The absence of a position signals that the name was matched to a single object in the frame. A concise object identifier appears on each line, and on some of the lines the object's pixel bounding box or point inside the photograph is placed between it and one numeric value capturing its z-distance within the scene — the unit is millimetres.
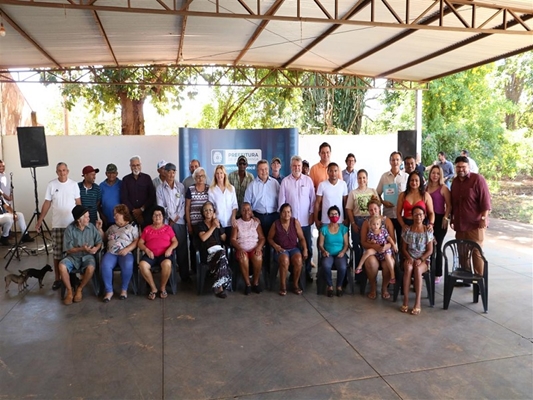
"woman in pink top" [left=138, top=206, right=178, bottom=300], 4347
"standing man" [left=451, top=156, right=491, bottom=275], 4289
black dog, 4642
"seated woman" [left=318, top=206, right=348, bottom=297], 4402
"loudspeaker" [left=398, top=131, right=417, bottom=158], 8750
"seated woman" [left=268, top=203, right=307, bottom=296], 4430
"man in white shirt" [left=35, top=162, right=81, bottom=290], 4625
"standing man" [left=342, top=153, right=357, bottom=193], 5375
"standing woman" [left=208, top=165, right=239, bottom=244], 4679
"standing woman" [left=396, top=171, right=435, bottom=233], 4301
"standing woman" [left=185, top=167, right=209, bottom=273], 4672
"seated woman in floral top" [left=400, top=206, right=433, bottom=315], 4027
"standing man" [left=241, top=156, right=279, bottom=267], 4773
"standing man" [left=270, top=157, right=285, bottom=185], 5316
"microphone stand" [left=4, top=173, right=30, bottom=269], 5939
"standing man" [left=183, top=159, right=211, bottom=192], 5320
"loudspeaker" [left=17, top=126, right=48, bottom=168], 6298
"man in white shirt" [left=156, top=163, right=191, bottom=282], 4789
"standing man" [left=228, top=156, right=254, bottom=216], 5176
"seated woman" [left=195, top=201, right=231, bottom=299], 4398
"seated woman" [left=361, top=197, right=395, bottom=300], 4285
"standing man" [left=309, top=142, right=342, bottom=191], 4992
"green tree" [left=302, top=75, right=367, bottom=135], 14508
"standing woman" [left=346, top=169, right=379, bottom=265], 4590
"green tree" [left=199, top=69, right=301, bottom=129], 12117
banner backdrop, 7617
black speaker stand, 5758
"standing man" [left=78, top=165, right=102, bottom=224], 4898
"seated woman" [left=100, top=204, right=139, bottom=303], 4297
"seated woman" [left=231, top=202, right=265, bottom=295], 4453
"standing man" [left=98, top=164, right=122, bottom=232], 4965
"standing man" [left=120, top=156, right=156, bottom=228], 4930
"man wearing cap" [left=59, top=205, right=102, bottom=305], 4262
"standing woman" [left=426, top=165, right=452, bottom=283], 4547
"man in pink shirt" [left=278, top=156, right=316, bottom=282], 4688
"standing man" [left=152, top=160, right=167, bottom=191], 5075
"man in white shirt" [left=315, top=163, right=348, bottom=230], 4645
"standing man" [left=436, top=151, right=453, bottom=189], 8328
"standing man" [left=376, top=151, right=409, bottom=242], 4781
